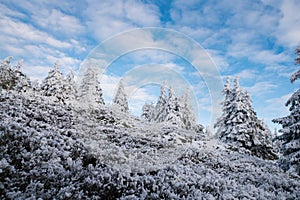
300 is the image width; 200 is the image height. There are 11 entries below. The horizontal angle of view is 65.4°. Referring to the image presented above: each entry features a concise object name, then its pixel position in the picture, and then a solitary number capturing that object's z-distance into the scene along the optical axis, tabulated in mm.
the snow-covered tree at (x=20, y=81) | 31592
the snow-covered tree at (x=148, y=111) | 78138
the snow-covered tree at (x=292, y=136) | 13883
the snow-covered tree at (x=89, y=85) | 61719
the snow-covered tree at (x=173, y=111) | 53500
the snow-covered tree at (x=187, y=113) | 65312
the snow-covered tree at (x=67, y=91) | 41750
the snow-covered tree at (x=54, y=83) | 41150
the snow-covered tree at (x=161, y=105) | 67062
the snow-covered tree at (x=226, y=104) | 37125
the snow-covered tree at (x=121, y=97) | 71875
